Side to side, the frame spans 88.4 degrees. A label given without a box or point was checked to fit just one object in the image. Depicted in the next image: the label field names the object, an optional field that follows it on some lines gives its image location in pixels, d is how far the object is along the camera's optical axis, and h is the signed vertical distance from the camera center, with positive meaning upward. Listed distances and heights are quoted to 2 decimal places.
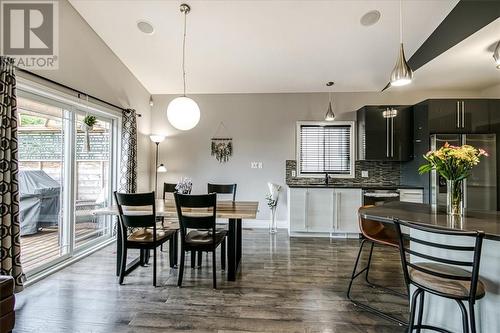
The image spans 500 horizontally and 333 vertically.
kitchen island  1.49 -0.52
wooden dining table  2.64 -0.46
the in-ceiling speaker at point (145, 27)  3.38 +1.91
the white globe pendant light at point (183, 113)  2.86 +0.63
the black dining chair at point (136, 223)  2.58 -0.56
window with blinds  5.06 +0.41
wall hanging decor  5.19 +0.51
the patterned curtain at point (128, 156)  4.27 +0.23
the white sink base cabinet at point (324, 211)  4.45 -0.72
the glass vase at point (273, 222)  5.02 -1.03
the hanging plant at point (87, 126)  3.48 +0.59
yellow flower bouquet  1.89 +0.03
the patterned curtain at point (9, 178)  2.24 -0.08
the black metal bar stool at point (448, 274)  1.31 -0.61
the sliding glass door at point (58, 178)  2.82 -0.12
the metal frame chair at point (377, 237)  2.28 -0.64
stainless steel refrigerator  3.91 -0.16
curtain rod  2.56 +0.98
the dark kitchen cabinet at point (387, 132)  4.53 +0.67
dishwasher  4.28 -0.43
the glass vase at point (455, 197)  1.94 -0.20
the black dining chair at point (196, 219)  2.50 -0.50
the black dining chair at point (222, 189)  3.86 -0.29
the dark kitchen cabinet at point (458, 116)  3.96 +0.85
